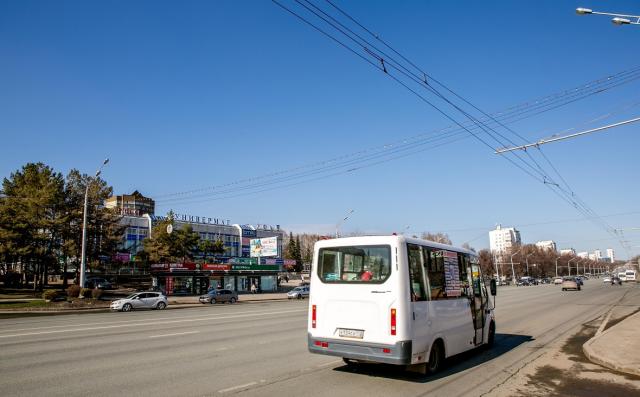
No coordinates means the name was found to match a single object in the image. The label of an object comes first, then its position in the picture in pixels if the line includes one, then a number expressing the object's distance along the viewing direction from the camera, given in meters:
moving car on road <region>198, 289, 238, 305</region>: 45.09
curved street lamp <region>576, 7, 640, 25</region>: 10.96
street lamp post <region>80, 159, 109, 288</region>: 35.31
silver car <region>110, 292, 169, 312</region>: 33.50
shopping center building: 56.88
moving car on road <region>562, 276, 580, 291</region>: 56.16
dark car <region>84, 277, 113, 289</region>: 59.84
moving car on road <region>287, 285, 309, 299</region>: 54.28
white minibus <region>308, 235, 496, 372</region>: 7.95
